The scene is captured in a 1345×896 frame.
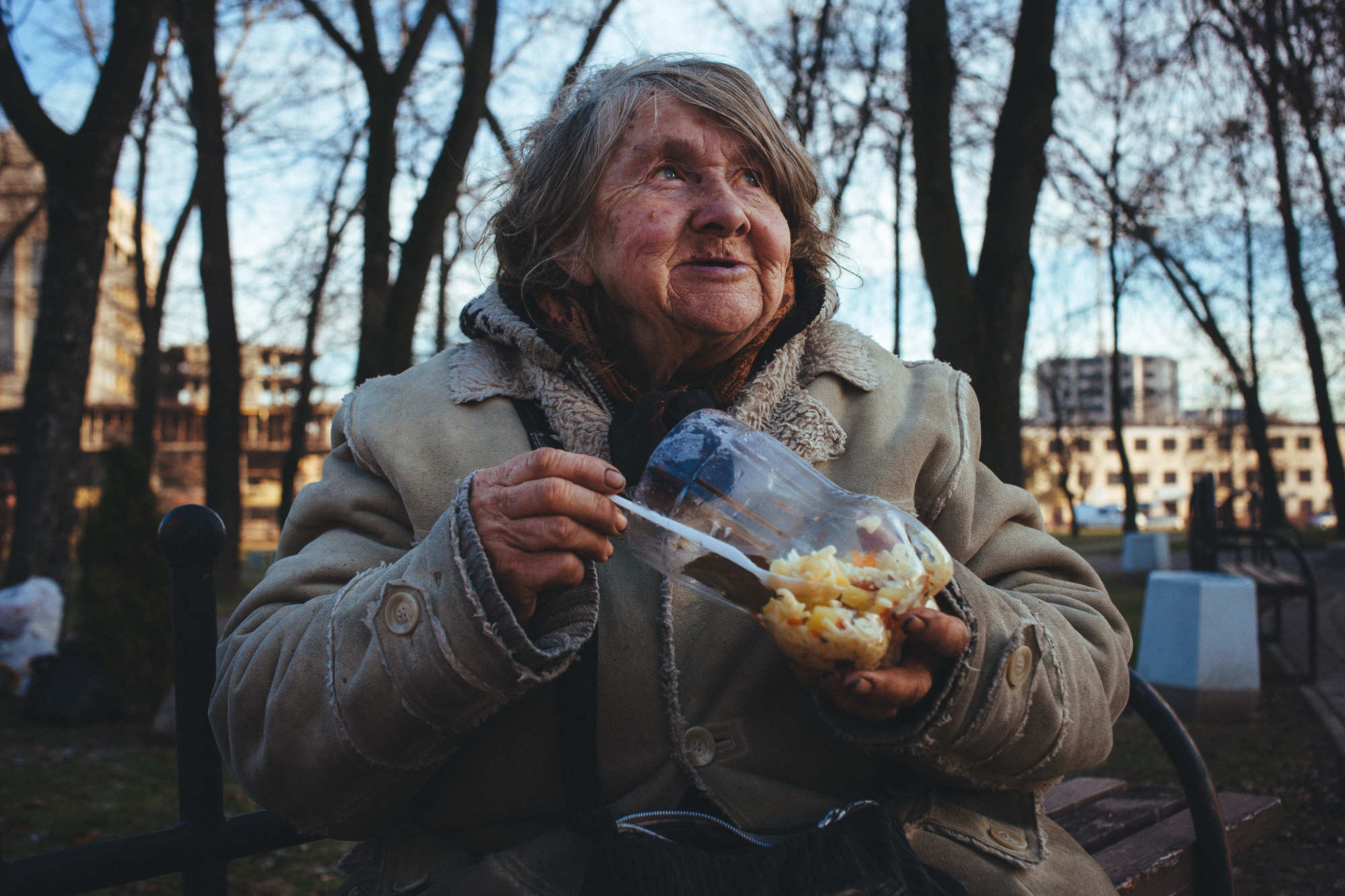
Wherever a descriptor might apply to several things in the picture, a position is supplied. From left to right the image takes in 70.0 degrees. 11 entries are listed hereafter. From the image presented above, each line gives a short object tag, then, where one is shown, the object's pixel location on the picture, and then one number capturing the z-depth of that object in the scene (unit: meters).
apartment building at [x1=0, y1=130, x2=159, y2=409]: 16.19
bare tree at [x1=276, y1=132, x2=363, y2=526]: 15.28
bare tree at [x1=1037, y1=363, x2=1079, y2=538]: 31.36
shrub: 6.56
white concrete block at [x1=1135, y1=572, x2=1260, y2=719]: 5.38
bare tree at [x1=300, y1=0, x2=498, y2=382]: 7.47
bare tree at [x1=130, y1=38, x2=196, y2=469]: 16.08
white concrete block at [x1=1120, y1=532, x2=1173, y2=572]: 13.61
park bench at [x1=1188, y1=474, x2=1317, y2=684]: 6.46
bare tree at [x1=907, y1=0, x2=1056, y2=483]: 5.70
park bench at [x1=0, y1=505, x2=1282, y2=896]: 1.54
